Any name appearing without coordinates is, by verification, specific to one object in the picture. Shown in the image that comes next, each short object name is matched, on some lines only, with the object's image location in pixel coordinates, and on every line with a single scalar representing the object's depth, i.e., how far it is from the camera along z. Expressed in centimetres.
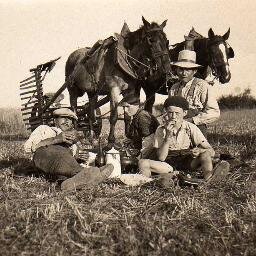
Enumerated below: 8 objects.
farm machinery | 1070
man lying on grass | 530
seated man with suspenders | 550
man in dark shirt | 680
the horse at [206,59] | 856
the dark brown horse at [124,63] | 854
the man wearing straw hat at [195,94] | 642
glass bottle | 596
